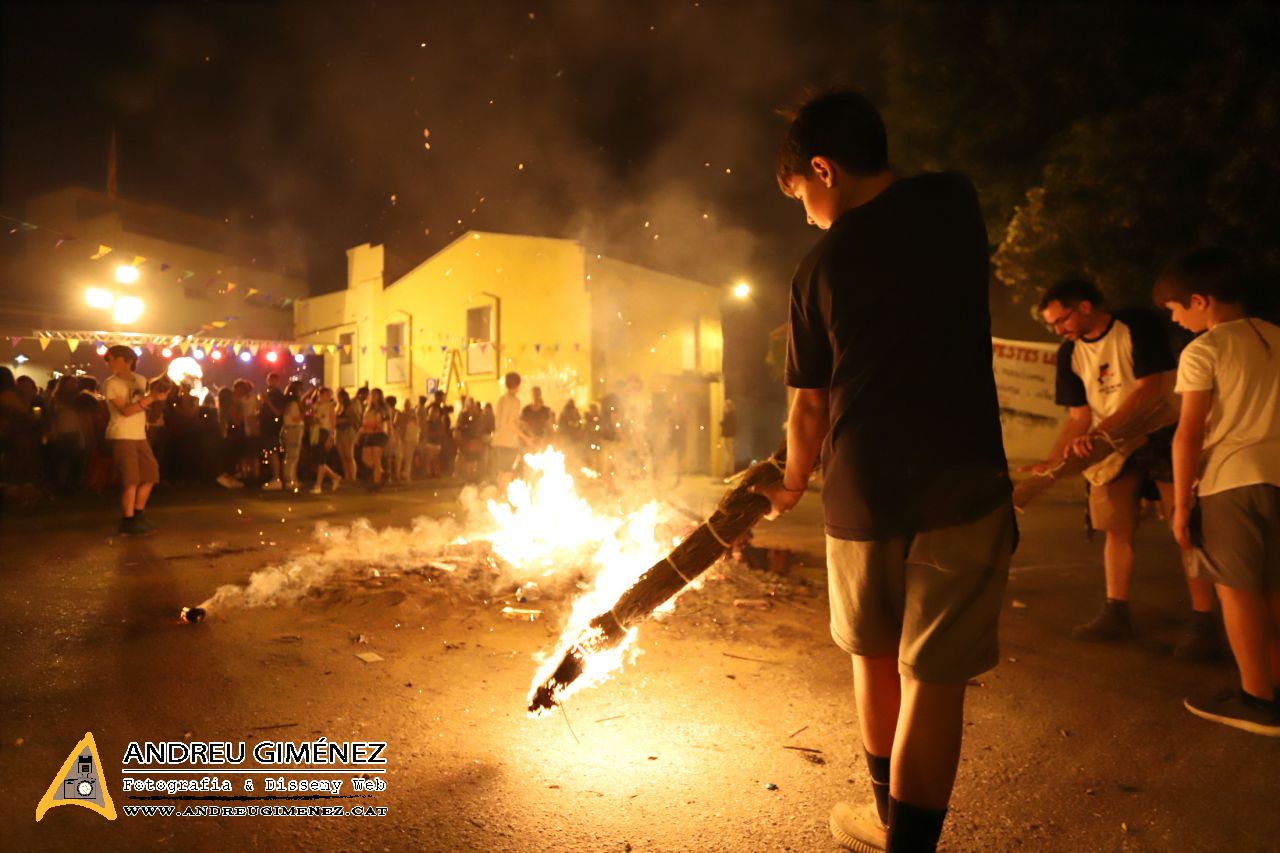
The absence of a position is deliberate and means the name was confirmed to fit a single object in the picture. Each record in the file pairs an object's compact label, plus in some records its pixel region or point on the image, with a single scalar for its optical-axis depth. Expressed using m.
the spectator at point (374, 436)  13.92
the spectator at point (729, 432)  19.31
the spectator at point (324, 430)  13.38
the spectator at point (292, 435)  12.71
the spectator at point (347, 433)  14.04
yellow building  19.33
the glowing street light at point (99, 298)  21.53
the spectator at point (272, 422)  12.87
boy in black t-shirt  1.96
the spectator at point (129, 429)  7.47
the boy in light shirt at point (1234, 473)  3.27
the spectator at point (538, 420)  11.38
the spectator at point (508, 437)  9.55
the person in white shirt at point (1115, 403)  4.30
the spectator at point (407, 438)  15.31
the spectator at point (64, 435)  11.09
